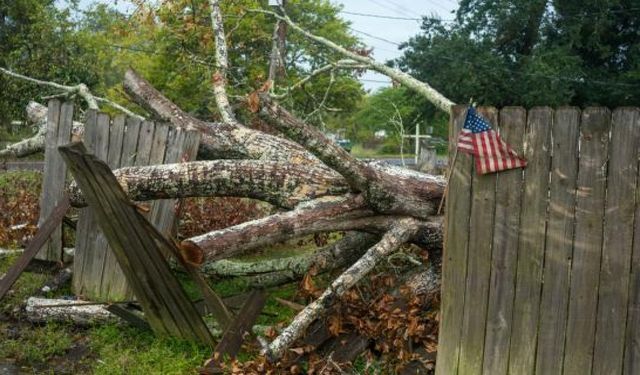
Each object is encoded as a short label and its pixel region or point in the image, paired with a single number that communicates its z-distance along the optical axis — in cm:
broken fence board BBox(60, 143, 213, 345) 428
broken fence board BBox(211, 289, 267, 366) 470
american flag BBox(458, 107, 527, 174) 366
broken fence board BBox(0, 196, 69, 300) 573
